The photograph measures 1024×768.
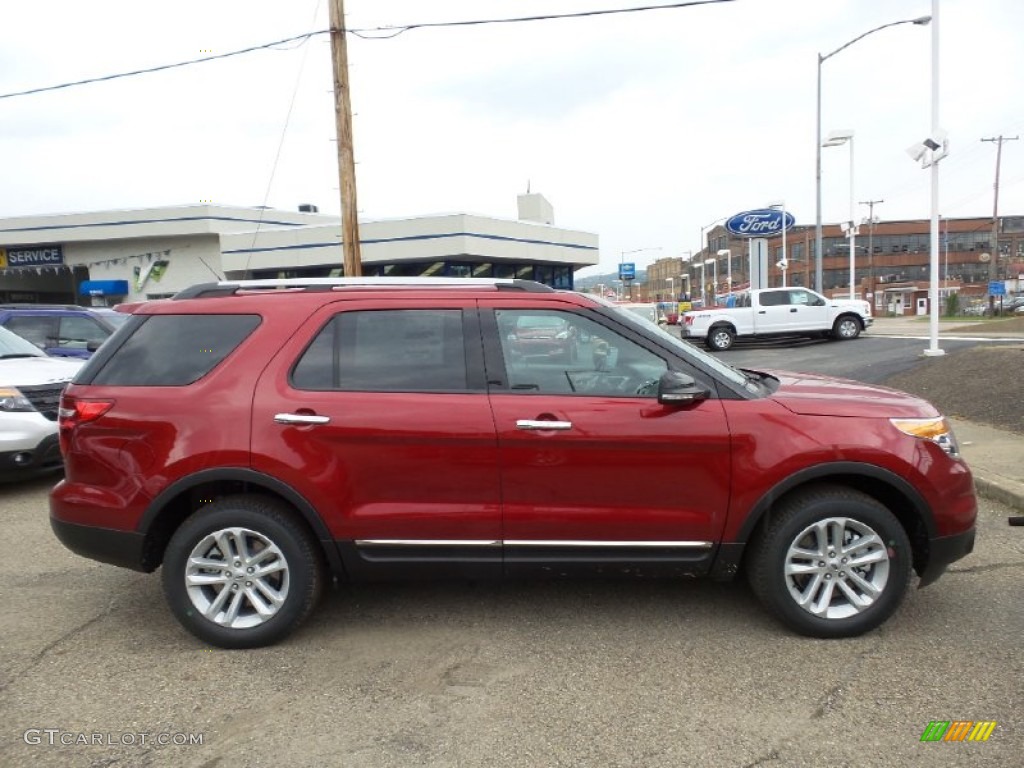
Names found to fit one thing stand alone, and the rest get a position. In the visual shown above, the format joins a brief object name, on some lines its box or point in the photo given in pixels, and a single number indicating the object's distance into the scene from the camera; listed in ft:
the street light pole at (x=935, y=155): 49.60
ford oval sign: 101.91
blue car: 37.04
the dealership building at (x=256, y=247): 82.23
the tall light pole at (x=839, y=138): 92.57
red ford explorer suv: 11.43
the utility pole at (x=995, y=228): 198.11
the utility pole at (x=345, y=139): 39.47
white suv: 20.77
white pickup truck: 69.41
